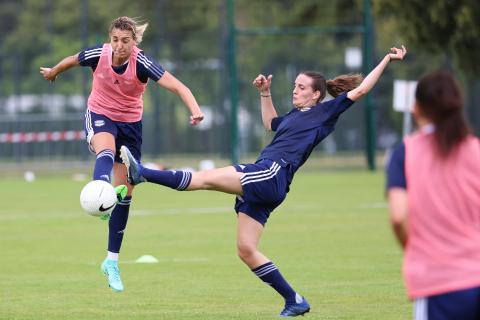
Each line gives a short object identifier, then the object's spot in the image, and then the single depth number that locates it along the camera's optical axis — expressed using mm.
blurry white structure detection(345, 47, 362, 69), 63687
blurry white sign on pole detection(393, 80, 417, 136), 56187
